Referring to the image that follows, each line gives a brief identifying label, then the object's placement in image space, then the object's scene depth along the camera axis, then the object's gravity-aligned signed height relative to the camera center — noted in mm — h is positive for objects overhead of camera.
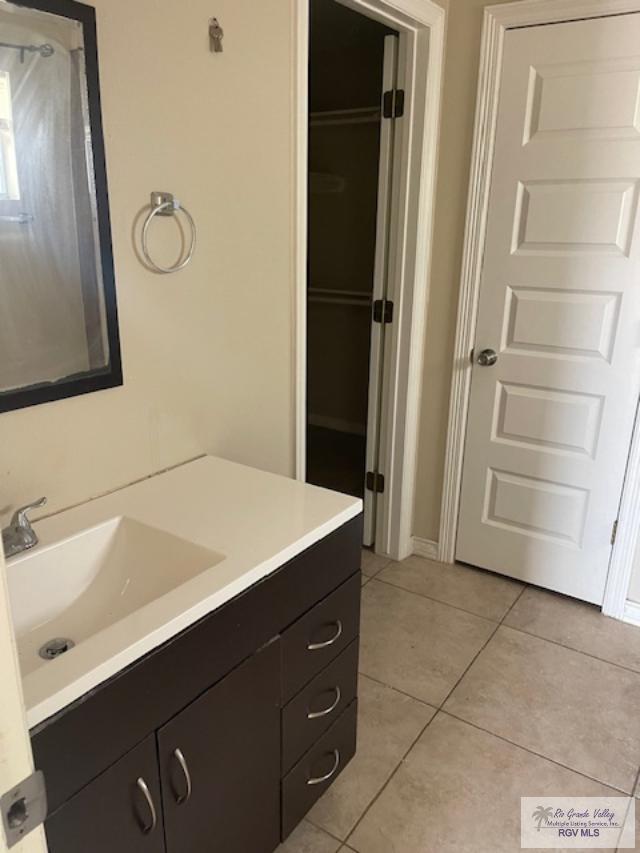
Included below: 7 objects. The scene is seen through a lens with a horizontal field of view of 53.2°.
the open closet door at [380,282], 2387 -191
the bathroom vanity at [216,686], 928 -756
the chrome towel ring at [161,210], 1431 +38
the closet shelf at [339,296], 4015 -398
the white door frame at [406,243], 1903 -34
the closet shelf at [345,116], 3693 +658
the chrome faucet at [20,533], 1199 -562
